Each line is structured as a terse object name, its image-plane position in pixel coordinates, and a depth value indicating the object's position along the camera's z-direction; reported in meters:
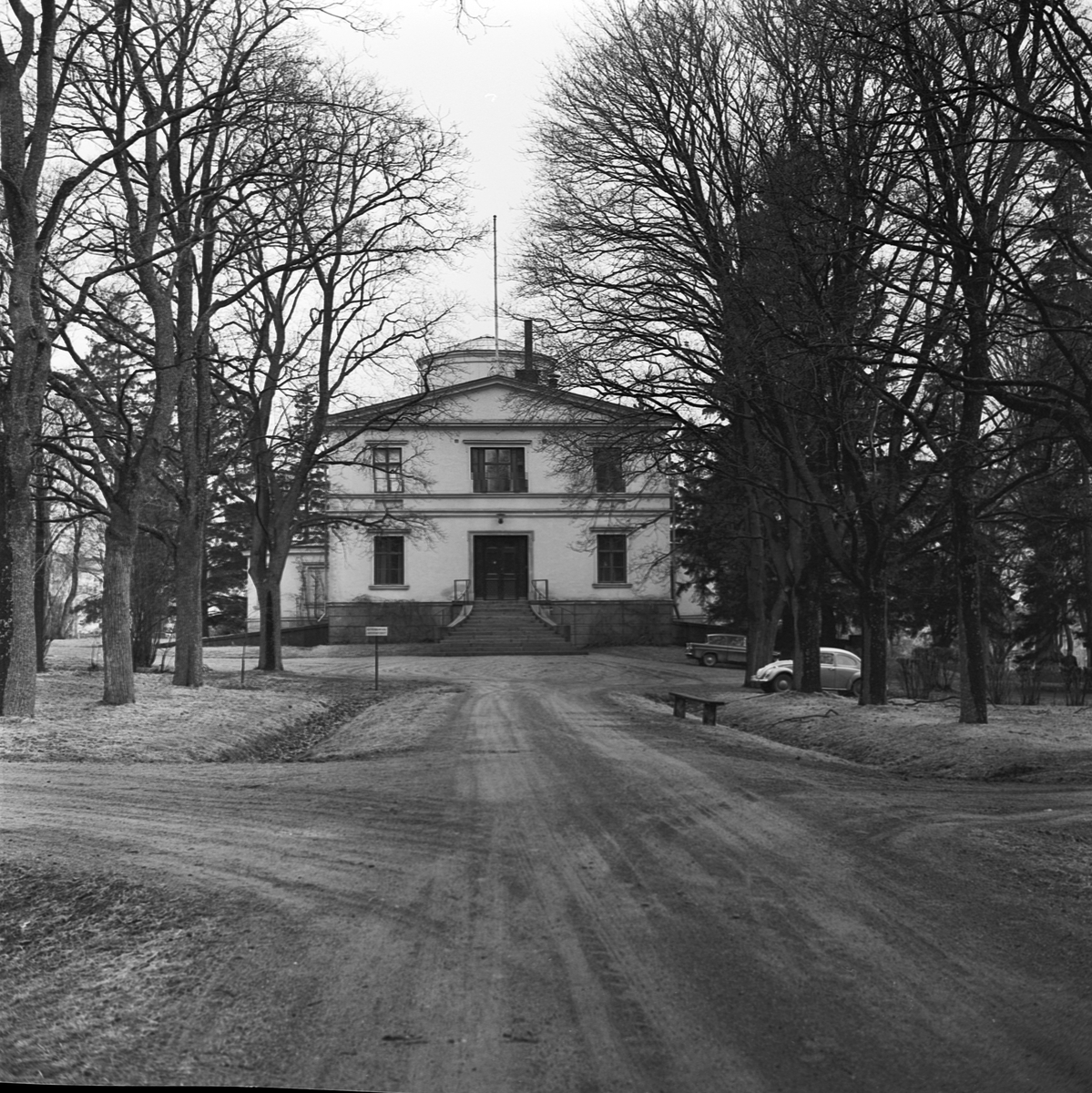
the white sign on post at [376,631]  28.72
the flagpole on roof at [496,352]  59.47
